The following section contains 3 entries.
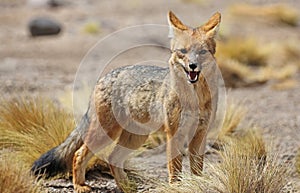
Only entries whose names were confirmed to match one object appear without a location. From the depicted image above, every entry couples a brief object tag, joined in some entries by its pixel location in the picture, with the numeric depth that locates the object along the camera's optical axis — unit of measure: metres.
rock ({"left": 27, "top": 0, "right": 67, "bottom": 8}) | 43.72
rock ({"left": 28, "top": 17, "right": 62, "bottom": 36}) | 33.84
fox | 10.87
